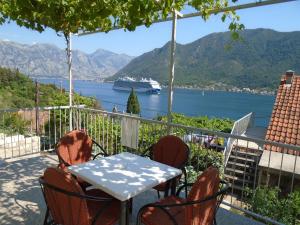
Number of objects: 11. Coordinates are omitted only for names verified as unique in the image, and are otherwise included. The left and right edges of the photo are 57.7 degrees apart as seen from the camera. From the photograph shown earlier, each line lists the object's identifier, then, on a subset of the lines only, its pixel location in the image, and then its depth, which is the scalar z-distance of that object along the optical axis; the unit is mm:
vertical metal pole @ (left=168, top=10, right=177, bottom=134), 3766
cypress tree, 24062
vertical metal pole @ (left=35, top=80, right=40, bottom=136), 7138
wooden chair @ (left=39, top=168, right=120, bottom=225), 2096
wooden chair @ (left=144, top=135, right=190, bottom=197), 3184
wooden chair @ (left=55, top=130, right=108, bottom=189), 3253
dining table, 2275
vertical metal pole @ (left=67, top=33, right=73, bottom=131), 5293
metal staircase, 12812
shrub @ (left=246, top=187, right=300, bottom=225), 3512
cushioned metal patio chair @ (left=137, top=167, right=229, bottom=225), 2027
